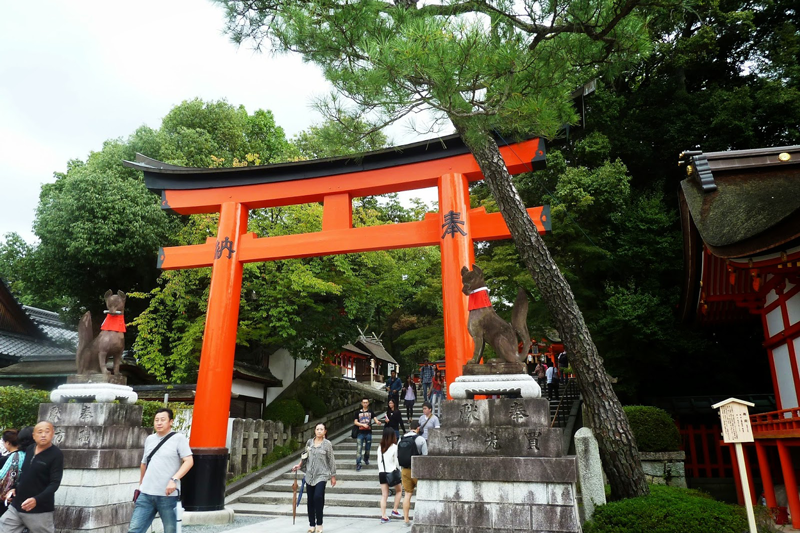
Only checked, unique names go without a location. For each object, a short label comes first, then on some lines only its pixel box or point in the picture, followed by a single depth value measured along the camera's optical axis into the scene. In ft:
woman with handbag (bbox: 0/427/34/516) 15.96
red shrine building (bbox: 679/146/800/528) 22.96
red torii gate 27.14
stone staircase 28.81
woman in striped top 21.72
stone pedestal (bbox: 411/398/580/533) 14.83
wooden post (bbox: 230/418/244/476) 35.27
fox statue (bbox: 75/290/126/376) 22.26
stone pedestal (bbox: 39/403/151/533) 19.63
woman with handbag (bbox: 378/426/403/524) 25.20
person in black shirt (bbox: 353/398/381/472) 33.68
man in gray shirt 14.76
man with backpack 24.02
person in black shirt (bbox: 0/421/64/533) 14.25
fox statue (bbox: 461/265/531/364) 17.21
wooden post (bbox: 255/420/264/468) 38.01
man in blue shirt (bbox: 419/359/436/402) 53.93
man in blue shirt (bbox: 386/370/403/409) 44.05
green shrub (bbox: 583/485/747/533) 17.85
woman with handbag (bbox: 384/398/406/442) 31.40
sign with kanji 17.17
